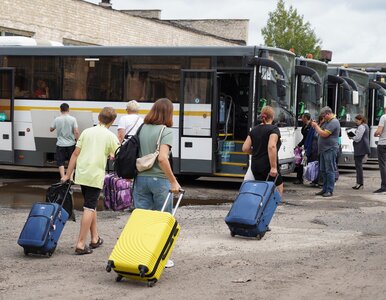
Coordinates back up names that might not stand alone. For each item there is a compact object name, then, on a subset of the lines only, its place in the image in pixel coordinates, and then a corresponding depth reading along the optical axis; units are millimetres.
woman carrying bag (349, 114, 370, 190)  17328
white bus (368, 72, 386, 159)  24803
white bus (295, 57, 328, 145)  18719
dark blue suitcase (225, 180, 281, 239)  9891
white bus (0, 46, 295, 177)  16531
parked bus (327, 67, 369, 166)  21812
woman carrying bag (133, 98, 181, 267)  8102
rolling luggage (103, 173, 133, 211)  12680
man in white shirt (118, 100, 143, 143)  13570
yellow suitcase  7285
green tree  52531
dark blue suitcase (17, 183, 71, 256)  8625
